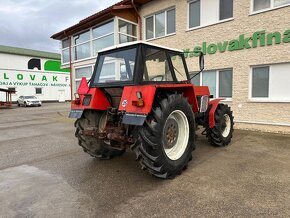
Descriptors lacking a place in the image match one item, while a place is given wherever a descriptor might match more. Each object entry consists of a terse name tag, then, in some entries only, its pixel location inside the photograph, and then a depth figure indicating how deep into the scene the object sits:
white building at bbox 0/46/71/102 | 29.81
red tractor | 3.39
